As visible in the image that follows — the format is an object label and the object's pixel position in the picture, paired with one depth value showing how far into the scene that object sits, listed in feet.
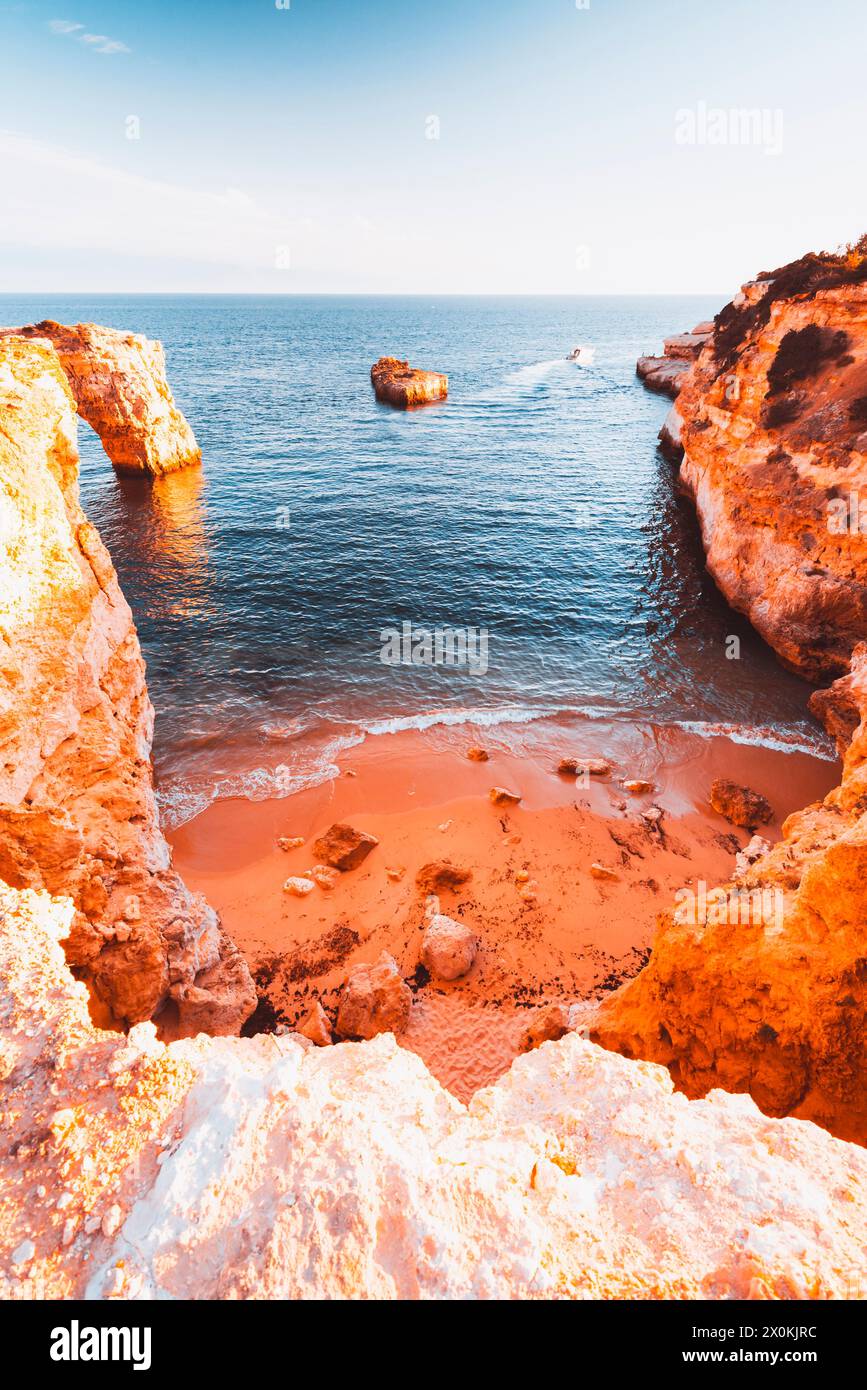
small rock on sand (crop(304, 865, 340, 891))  42.52
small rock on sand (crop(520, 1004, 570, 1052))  31.42
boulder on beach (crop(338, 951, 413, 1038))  32.58
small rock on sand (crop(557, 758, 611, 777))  54.75
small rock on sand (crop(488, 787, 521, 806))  50.11
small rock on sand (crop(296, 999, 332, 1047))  31.68
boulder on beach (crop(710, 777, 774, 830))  48.21
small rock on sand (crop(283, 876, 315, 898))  41.86
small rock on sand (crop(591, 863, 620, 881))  42.55
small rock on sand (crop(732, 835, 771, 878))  42.86
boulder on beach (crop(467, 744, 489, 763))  56.80
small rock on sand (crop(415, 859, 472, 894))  41.96
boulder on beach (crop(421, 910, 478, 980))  36.04
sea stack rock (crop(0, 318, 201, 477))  107.45
